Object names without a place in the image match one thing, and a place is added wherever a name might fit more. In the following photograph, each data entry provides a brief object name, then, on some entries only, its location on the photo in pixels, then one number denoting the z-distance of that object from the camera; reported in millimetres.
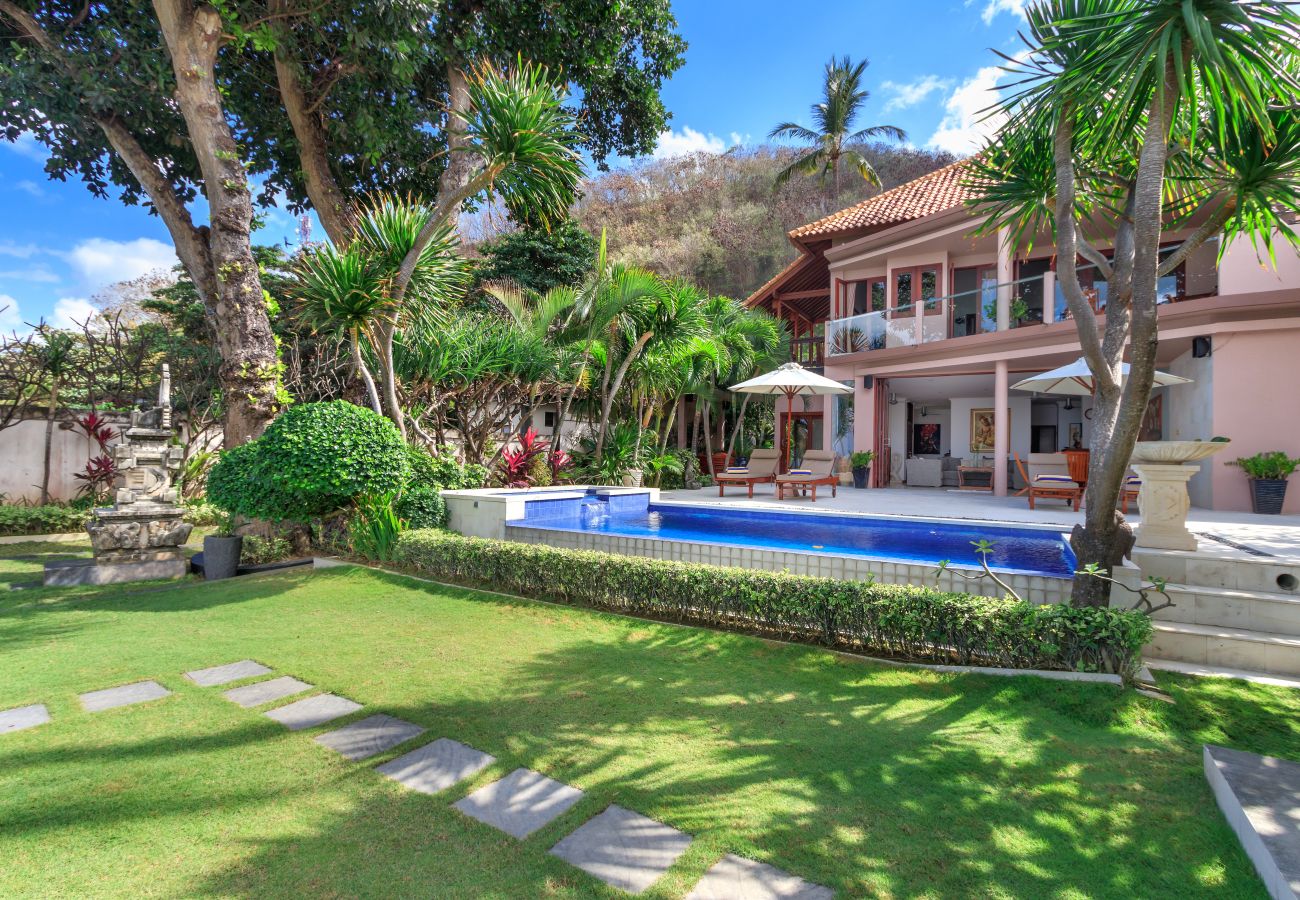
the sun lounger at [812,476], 12516
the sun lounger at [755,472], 13750
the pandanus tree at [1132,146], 3484
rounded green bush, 7141
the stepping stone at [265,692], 3816
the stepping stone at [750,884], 2137
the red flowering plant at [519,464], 12102
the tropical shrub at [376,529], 8047
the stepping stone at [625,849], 2242
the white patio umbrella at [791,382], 12945
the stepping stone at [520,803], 2559
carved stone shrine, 7551
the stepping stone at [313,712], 3508
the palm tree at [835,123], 27250
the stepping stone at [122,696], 3734
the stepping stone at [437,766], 2873
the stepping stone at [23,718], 3432
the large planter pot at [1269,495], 9758
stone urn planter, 5191
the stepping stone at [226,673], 4133
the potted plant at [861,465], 15789
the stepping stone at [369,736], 3184
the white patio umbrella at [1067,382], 10734
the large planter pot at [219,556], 7668
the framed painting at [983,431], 18641
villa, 10453
